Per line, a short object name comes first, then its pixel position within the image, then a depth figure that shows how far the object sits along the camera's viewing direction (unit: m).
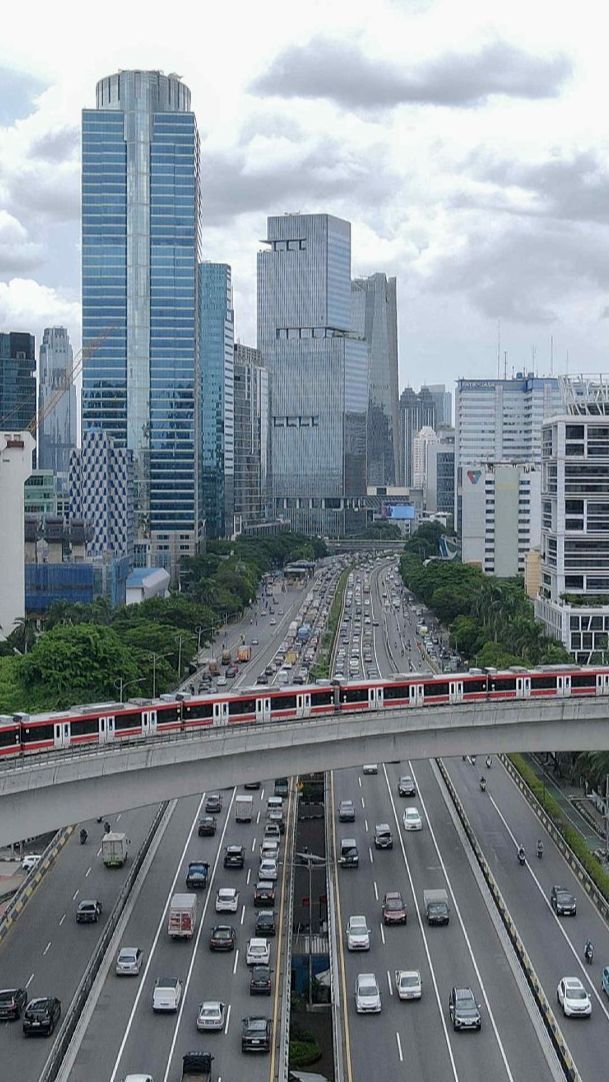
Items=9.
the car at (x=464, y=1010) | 38.56
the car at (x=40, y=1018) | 38.22
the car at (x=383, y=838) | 58.16
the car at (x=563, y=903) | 49.25
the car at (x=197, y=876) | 52.06
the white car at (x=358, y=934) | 45.47
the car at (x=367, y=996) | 40.00
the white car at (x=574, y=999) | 39.69
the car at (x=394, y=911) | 48.12
